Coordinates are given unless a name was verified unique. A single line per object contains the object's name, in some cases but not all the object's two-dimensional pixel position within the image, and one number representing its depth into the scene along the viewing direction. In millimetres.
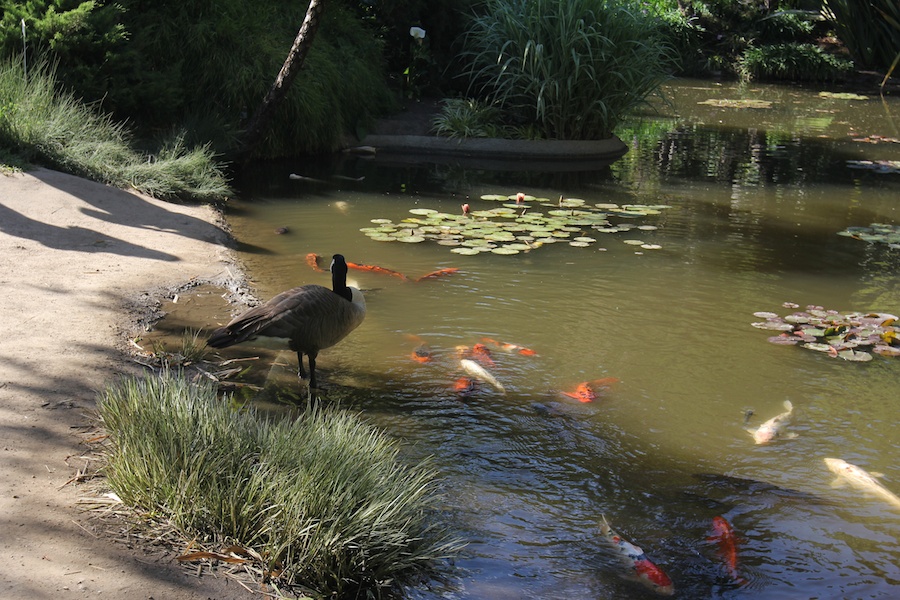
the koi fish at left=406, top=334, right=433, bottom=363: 5426
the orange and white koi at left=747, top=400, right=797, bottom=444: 4574
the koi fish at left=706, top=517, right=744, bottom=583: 3509
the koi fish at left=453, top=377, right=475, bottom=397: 4977
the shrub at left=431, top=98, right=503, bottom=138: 12766
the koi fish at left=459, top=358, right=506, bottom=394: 5084
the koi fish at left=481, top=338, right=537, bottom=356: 5598
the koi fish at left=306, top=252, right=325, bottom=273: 7041
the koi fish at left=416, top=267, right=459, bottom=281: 6961
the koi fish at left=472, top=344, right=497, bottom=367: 5399
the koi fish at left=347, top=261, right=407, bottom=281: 6968
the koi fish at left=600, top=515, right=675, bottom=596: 3344
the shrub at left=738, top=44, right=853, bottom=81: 23250
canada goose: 4656
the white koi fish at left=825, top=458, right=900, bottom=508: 4043
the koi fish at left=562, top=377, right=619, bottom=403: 4973
